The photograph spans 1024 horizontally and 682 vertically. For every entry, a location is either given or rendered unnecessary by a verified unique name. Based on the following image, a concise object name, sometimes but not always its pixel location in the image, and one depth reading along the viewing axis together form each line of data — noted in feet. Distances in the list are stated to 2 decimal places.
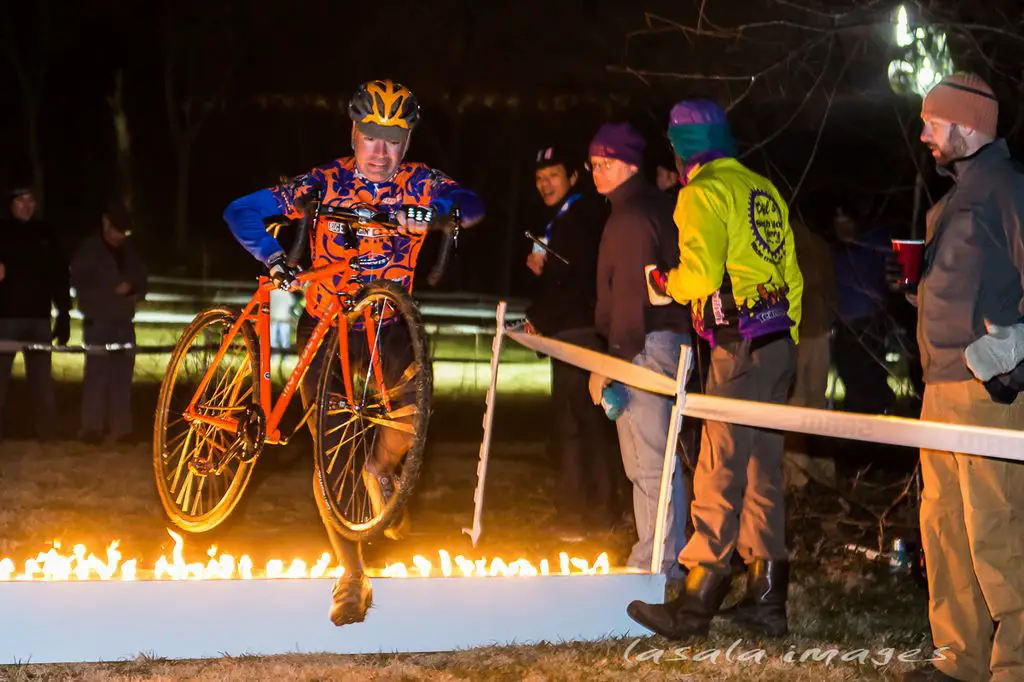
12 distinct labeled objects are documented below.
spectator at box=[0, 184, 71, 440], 82.43
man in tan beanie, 35.96
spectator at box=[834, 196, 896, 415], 73.10
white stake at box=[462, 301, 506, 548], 50.08
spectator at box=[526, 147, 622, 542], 60.90
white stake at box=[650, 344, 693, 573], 42.09
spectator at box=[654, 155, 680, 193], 61.62
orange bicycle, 40.11
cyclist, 41.42
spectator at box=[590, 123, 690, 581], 47.52
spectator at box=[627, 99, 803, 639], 41.60
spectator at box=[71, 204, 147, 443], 85.30
